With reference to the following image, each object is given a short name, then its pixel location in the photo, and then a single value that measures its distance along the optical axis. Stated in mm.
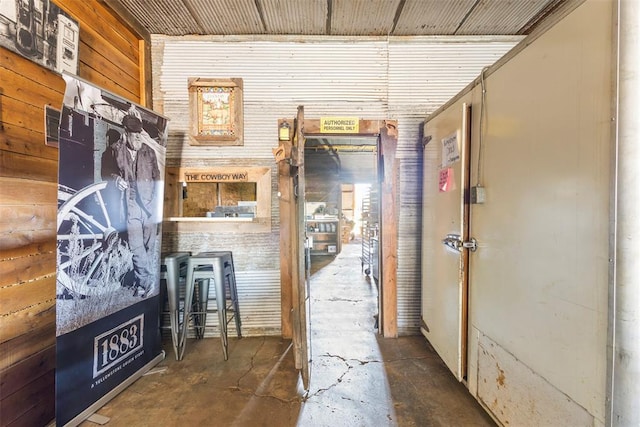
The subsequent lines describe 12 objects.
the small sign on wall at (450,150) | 1780
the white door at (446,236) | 1701
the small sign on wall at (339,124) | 2455
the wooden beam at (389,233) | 2484
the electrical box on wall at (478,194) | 1534
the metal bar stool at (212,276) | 2215
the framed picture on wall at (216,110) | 2494
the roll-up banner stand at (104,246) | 1485
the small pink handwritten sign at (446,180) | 1840
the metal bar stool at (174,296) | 2199
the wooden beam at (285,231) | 2467
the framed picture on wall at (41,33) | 1400
